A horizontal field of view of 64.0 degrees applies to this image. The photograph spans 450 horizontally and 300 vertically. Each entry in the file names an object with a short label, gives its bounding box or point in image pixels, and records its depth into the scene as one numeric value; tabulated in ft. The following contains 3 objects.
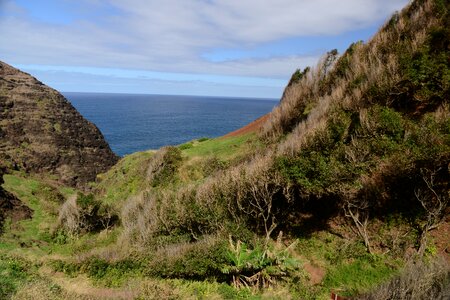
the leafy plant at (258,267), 49.90
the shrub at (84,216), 93.71
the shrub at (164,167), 108.37
